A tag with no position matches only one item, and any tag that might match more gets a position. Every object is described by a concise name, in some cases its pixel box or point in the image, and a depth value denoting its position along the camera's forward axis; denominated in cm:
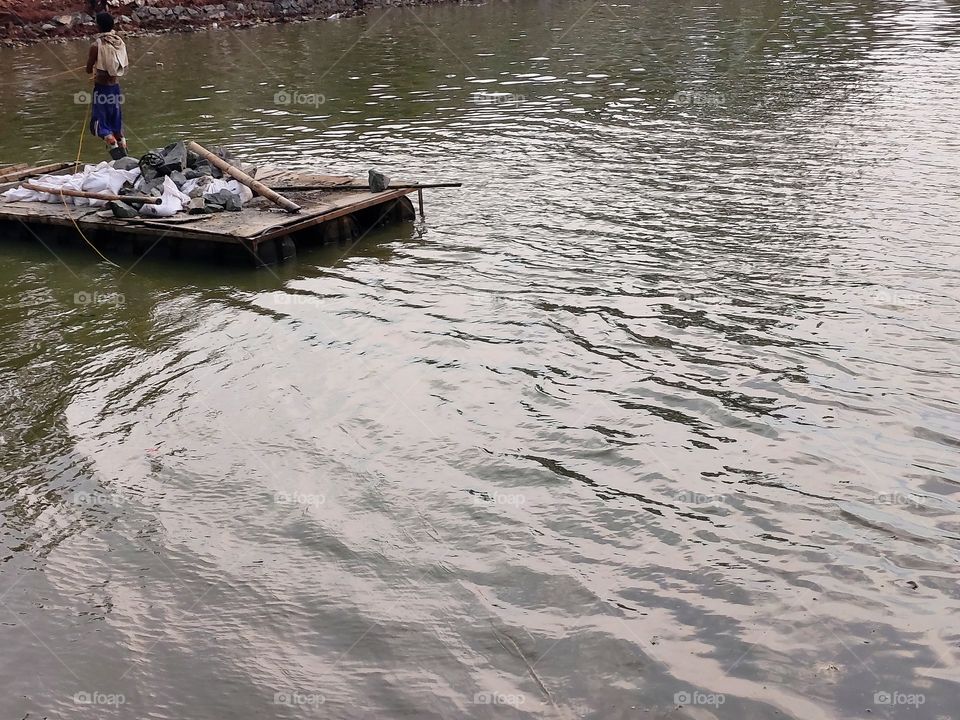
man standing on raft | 1459
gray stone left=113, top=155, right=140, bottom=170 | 1296
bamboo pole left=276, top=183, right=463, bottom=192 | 1269
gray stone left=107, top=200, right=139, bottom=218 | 1177
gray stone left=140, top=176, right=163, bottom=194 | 1219
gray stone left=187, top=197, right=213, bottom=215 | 1193
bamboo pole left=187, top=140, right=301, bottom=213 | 1177
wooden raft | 1126
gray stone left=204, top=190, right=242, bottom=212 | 1197
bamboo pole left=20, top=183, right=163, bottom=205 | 1185
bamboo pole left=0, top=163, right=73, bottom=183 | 1423
